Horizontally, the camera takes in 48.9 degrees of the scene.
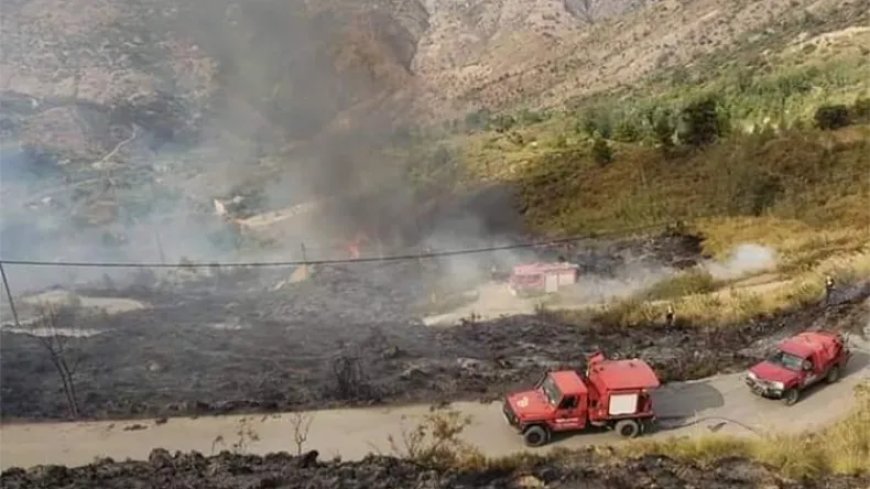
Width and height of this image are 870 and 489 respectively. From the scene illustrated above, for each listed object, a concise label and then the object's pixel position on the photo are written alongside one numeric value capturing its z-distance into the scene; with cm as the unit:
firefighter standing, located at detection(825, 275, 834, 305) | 2385
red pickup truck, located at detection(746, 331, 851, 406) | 1838
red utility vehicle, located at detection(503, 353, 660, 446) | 1722
